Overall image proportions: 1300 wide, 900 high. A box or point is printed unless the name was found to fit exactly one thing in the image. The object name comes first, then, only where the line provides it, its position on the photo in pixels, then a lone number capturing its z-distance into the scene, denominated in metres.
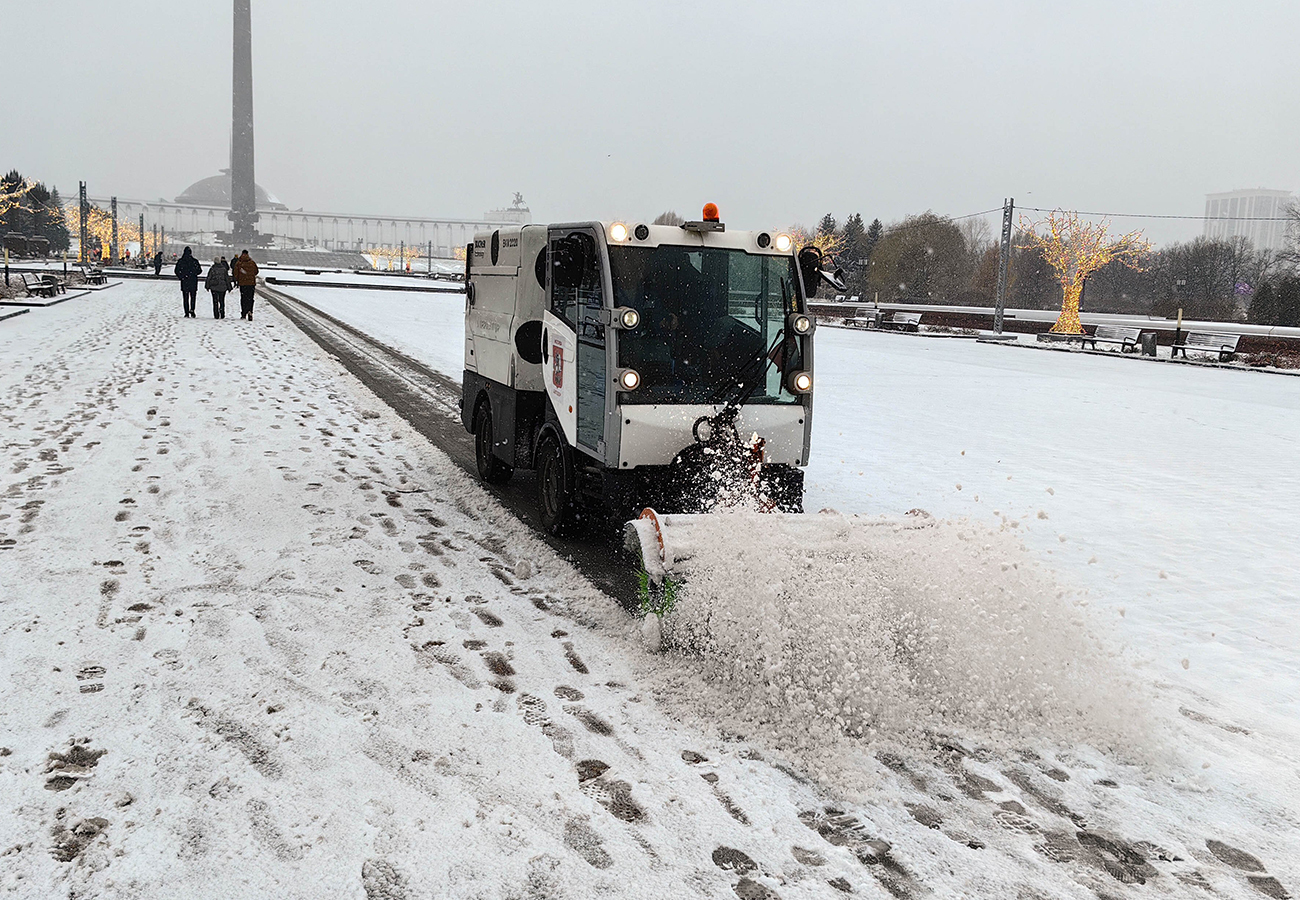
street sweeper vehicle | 6.09
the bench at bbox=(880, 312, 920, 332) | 39.06
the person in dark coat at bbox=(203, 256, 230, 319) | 24.84
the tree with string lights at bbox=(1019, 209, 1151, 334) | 38.97
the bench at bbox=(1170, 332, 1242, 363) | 27.78
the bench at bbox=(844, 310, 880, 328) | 42.47
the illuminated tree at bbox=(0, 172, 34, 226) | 76.94
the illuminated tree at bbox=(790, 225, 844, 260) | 86.44
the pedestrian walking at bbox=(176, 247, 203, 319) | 25.00
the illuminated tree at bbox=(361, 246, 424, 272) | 149.61
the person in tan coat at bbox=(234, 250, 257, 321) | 24.62
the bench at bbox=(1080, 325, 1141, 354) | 29.88
